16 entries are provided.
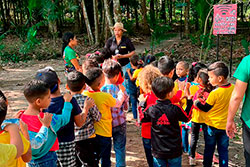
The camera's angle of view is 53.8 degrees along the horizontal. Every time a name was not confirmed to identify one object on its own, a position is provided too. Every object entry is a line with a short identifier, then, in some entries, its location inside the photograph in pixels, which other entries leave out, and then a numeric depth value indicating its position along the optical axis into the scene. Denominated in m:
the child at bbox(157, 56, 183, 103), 3.28
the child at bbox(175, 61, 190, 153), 3.60
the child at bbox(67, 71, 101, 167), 2.61
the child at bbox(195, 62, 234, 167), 2.88
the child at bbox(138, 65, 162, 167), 2.75
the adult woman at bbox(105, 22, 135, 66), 5.17
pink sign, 7.63
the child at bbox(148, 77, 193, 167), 2.48
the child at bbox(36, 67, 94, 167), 2.35
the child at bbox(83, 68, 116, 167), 2.76
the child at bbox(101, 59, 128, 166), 2.99
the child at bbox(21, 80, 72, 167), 1.99
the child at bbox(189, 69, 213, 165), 3.16
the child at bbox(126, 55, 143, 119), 4.70
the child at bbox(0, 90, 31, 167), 1.67
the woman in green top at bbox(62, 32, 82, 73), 4.59
